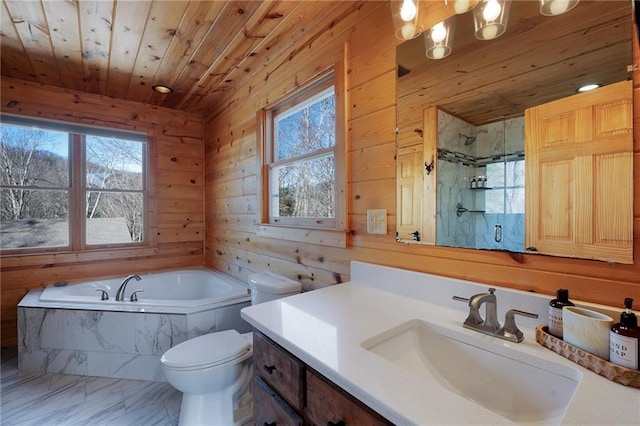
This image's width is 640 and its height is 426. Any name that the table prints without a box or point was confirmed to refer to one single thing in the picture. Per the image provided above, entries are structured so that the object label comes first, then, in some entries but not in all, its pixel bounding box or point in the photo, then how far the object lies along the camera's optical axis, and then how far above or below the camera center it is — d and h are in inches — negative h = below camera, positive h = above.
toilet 55.3 -32.0
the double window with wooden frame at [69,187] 100.2 +10.1
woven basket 23.4 -13.4
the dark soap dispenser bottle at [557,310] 29.9 -10.6
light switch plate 53.2 -1.9
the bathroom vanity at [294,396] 26.8 -20.1
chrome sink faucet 32.3 -13.1
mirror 32.9 +14.7
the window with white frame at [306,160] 65.7 +13.7
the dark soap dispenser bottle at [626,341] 23.8 -11.0
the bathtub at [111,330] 78.0 -32.4
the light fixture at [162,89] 104.1 +45.8
